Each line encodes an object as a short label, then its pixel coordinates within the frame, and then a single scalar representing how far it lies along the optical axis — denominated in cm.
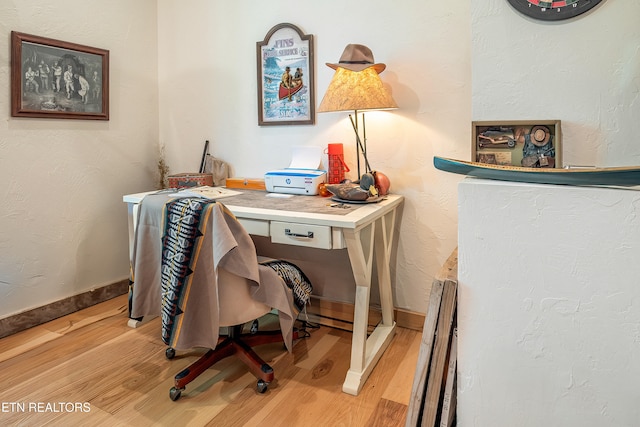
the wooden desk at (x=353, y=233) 174
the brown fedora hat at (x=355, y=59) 199
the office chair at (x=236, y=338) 161
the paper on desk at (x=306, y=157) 239
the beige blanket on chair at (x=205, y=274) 152
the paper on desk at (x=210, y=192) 232
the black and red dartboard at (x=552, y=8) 126
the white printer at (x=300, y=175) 225
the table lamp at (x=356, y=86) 197
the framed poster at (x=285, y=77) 238
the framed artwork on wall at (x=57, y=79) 217
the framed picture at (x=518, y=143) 134
